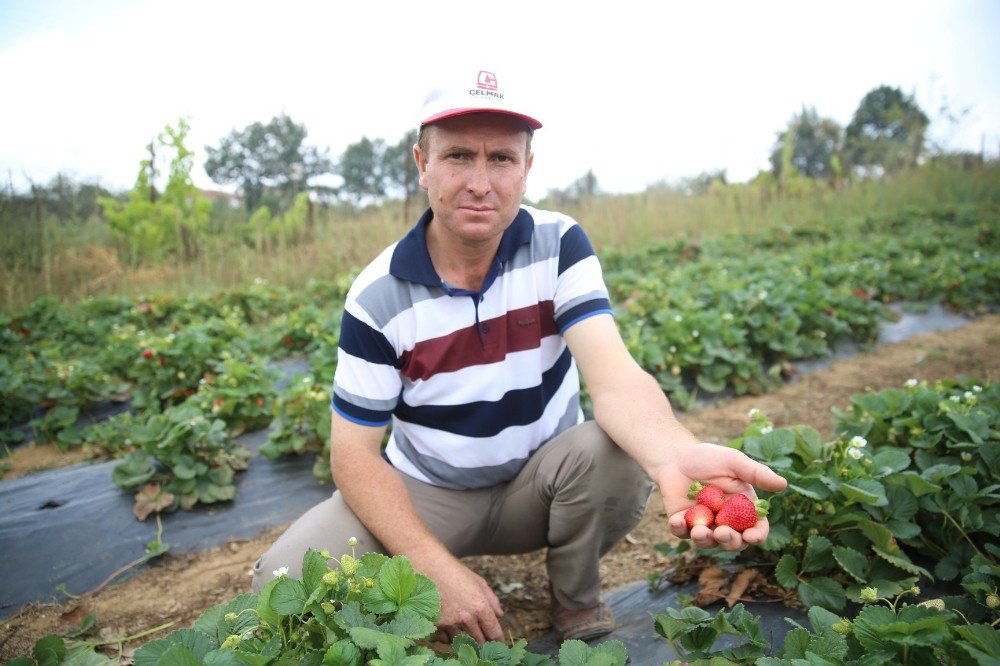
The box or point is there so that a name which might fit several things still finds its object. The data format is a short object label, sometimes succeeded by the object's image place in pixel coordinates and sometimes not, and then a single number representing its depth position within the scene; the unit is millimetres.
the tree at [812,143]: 27922
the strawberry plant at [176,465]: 2686
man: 1655
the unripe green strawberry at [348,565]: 1156
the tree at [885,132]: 16500
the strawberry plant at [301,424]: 2963
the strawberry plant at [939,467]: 1706
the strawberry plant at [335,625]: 1048
